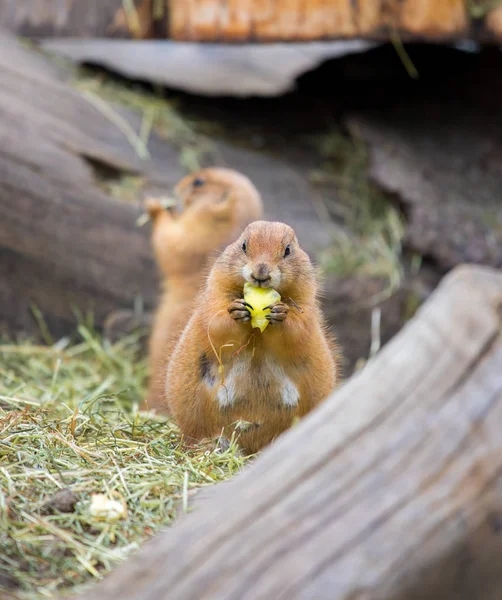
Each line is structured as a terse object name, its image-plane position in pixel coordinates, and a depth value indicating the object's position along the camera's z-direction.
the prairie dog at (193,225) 14.73
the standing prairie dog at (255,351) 8.80
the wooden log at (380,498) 4.70
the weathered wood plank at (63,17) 15.26
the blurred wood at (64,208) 14.75
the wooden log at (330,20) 14.00
